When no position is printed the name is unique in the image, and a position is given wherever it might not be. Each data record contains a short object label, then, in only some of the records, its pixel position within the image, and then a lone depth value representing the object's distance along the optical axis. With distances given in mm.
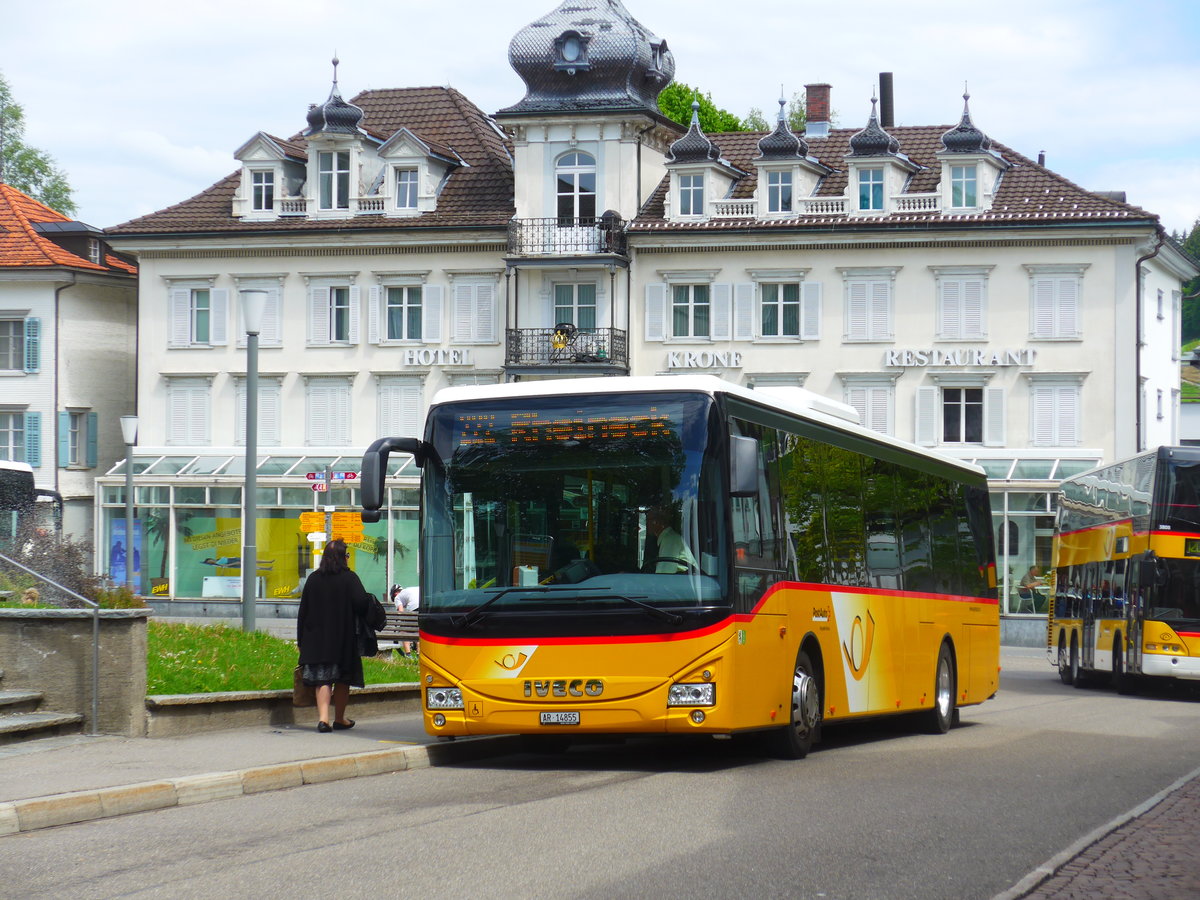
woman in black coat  16547
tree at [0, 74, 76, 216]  78125
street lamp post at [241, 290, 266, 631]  22891
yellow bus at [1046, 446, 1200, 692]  27281
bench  27578
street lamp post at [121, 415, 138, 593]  37656
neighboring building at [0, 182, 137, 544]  55969
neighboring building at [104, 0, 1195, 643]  49906
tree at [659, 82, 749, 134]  66000
